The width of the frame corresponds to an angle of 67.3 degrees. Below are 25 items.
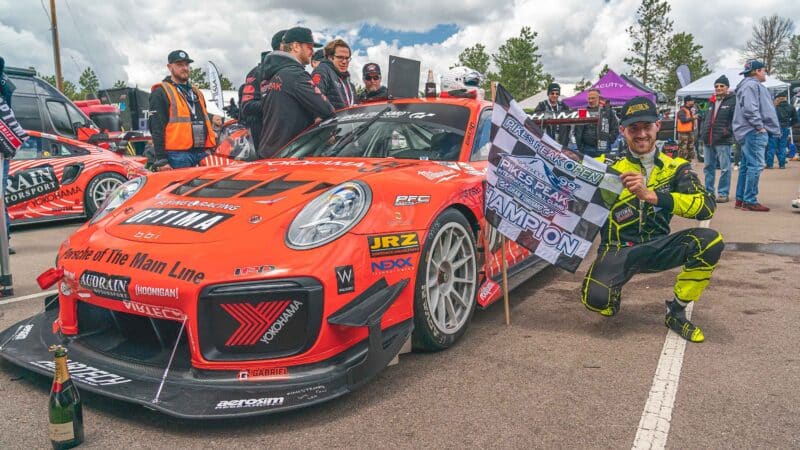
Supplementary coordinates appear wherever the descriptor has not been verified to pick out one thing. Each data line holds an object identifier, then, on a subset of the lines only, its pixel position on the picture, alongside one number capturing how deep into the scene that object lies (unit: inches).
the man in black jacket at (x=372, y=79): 256.1
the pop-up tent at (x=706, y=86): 818.8
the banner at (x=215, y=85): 535.8
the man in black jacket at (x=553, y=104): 346.9
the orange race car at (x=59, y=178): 281.1
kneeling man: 122.6
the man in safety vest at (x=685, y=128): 624.7
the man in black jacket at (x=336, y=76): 217.2
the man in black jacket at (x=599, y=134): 298.2
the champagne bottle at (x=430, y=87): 180.2
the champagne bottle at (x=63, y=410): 80.4
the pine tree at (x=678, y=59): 1610.5
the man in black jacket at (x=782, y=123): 554.9
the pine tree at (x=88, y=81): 1940.2
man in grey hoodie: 299.6
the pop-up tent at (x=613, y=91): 732.0
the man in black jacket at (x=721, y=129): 336.8
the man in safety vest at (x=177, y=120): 213.0
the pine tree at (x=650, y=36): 1659.7
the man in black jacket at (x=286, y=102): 168.9
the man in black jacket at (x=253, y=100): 203.5
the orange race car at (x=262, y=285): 89.7
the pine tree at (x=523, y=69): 1641.2
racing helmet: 233.6
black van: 305.7
